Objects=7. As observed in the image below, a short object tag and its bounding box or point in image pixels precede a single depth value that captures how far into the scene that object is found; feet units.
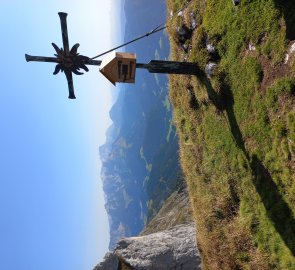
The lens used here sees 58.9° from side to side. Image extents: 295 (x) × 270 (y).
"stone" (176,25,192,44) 38.10
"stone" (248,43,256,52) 27.99
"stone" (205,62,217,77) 32.93
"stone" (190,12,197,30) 36.92
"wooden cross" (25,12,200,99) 31.63
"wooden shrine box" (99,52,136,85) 30.66
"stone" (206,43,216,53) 33.10
